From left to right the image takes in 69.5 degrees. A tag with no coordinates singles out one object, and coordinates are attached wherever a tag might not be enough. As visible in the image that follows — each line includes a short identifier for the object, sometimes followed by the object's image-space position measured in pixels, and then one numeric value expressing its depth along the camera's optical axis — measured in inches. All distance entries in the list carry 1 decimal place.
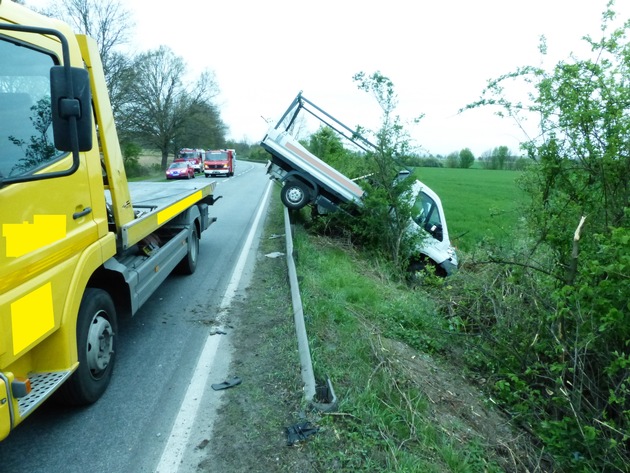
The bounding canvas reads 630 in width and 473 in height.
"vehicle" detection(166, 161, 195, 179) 1305.0
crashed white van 363.3
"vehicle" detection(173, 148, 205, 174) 1556.3
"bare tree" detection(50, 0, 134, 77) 1243.7
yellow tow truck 102.2
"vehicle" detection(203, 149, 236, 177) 1444.4
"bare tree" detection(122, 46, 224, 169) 1770.4
